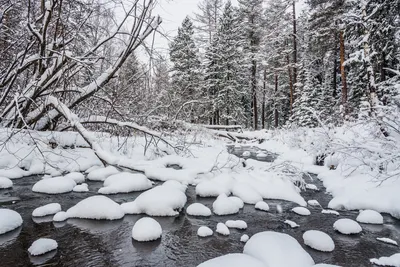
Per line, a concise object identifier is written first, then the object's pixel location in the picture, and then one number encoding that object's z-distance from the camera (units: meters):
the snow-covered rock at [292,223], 3.74
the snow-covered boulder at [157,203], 3.95
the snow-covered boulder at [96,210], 3.68
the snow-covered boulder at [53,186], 4.62
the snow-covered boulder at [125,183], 4.81
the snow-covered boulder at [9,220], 3.14
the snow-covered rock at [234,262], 2.36
